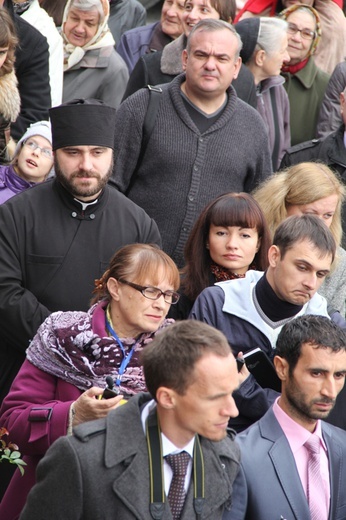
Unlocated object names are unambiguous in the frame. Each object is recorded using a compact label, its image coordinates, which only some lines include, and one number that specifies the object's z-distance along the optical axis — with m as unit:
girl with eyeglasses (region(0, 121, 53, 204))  11.88
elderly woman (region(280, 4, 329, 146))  15.68
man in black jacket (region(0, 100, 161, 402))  9.81
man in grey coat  6.88
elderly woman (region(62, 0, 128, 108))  14.71
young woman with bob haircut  10.59
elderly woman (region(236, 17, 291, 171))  14.58
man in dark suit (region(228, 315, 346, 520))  7.98
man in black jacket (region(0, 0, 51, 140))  13.83
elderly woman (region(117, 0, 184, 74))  15.27
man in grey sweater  11.98
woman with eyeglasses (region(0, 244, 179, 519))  8.24
